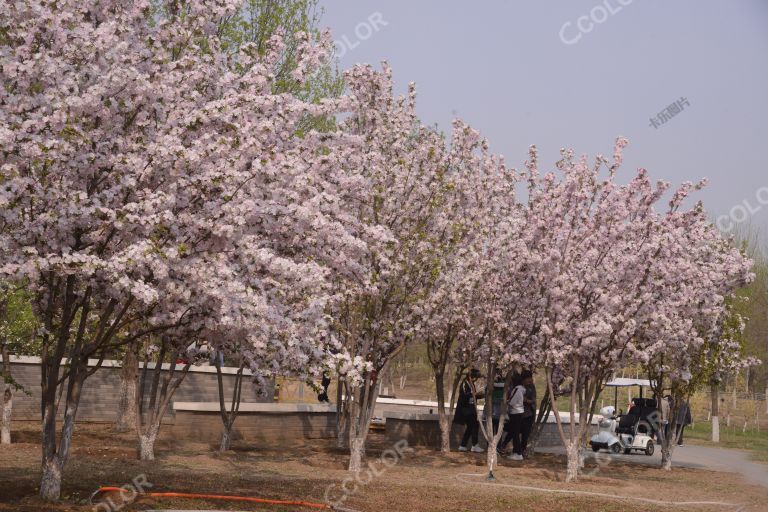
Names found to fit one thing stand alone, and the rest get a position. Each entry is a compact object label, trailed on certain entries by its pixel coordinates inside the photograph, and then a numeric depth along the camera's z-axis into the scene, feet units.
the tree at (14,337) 59.42
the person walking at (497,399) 78.64
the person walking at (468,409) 79.10
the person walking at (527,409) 76.86
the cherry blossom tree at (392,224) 56.65
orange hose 40.37
